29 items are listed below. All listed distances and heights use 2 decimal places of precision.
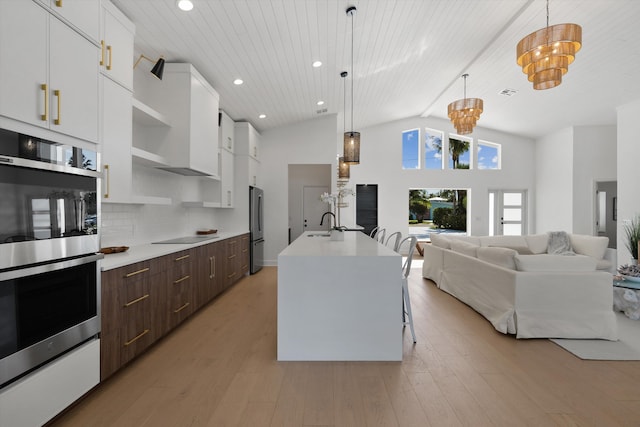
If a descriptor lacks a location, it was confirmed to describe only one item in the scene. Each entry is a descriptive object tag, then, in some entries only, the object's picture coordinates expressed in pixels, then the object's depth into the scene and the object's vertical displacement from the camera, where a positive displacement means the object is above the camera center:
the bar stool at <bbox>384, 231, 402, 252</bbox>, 3.38 -0.32
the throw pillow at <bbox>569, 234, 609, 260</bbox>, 5.32 -0.56
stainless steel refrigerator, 5.97 -0.29
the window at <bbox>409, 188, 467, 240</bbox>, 9.41 +0.05
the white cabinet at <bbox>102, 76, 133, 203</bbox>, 2.45 +0.56
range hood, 3.55 +1.05
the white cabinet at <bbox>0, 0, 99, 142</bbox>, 1.46 +0.73
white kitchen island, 2.50 -0.74
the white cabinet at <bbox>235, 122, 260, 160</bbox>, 5.98 +1.40
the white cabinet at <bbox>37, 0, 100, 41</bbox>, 1.74 +1.17
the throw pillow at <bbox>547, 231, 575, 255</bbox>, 5.70 -0.55
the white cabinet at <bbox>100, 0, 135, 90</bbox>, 2.39 +1.31
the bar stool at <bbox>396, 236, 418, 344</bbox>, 2.85 -0.68
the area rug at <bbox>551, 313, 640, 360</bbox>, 2.56 -1.15
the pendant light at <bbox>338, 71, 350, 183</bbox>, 6.46 +0.86
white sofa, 2.91 -0.79
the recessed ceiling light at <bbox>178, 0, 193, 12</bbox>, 2.65 +1.75
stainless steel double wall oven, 1.43 -0.20
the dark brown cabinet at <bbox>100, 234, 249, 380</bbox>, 2.11 -0.74
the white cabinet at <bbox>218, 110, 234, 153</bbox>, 5.23 +1.37
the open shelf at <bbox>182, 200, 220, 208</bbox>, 4.30 +0.11
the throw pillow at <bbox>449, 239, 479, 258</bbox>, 4.04 -0.47
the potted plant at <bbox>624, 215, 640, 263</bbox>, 5.35 -0.38
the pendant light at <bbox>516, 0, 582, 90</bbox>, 2.71 +1.44
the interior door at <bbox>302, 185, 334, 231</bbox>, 8.68 +0.15
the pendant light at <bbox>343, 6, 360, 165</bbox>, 4.54 +0.94
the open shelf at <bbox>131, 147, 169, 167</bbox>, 2.85 +0.52
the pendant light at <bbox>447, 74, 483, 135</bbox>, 5.05 +1.60
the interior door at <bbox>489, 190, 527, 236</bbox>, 8.77 +0.05
